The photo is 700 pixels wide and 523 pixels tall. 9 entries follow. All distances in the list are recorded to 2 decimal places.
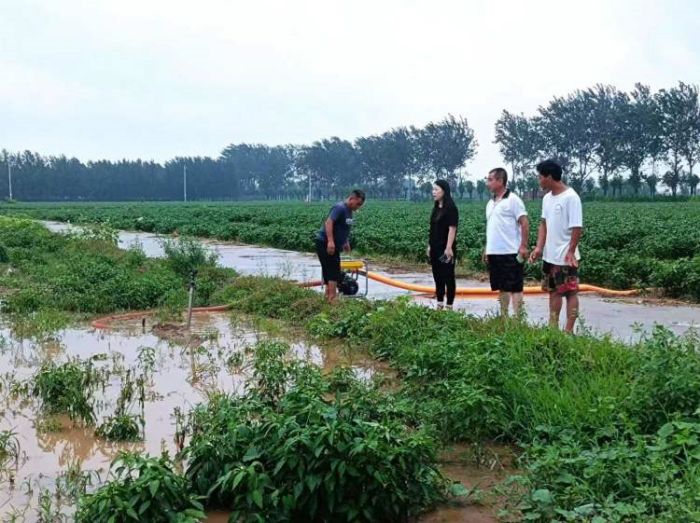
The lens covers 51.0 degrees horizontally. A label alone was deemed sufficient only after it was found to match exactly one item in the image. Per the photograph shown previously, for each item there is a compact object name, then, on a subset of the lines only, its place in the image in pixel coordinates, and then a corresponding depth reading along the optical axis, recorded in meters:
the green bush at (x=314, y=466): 3.22
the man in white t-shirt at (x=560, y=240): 6.47
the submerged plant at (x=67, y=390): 5.09
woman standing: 7.98
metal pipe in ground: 8.21
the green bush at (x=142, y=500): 3.02
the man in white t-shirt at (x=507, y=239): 7.18
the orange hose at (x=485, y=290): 10.55
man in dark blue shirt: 8.59
